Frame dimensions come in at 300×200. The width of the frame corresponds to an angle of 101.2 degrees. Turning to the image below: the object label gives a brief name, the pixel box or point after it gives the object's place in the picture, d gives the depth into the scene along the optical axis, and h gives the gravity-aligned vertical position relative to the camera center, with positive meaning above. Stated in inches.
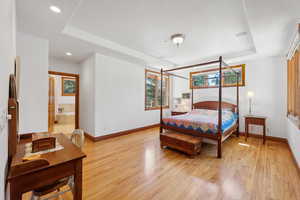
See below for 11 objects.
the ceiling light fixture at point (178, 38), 114.5 +59.1
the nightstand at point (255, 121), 134.9 -23.3
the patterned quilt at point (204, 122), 109.6 -21.9
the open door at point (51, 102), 205.8 -4.5
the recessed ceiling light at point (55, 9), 73.2 +55.2
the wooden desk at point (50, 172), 34.8 -22.7
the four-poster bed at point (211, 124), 106.6 -23.6
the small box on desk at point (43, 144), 48.8 -17.9
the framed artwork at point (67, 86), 260.3 +29.9
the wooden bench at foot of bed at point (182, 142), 103.7 -37.7
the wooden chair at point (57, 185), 46.3 -34.3
